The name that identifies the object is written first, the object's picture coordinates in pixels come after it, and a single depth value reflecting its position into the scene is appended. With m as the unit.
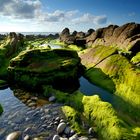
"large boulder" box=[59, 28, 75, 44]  69.00
